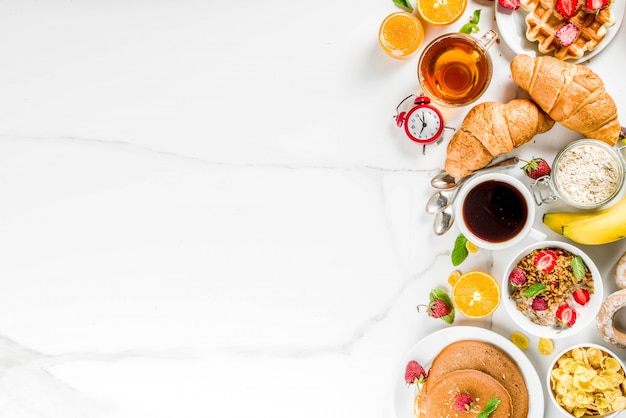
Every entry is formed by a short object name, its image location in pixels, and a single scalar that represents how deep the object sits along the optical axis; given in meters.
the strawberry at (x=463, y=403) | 1.72
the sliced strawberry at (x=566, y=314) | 1.66
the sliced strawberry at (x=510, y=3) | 1.67
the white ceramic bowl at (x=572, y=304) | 1.65
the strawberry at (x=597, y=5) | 1.60
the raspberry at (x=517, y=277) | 1.69
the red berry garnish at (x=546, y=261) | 1.67
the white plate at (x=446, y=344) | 1.73
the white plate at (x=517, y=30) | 1.67
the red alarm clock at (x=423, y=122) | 1.73
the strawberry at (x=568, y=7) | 1.63
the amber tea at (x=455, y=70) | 1.68
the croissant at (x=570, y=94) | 1.57
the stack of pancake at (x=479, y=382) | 1.72
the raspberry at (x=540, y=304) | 1.67
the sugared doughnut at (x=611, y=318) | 1.61
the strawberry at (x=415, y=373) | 1.79
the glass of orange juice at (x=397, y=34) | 1.72
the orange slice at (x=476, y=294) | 1.72
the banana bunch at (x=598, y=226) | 1.60
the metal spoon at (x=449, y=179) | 1.73
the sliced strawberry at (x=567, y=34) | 1.64
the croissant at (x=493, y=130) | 1.62
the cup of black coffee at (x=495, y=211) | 1.68
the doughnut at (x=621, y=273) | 1.65
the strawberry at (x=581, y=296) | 1.66
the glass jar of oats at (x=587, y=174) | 1.60
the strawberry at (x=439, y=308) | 1.76
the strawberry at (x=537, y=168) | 1.68
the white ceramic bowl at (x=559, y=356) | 1.64
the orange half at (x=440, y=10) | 1.69
